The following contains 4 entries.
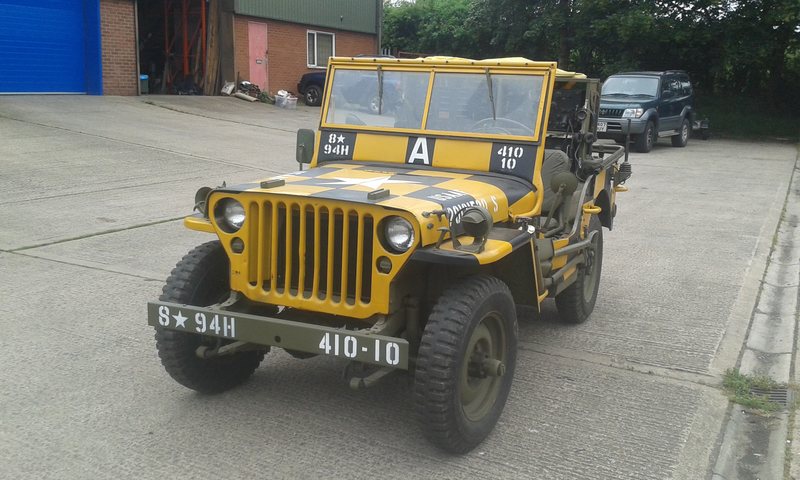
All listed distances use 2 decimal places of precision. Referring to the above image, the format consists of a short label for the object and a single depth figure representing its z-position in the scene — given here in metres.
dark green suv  18.42
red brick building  23.50
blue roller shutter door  17.50
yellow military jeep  3.59
